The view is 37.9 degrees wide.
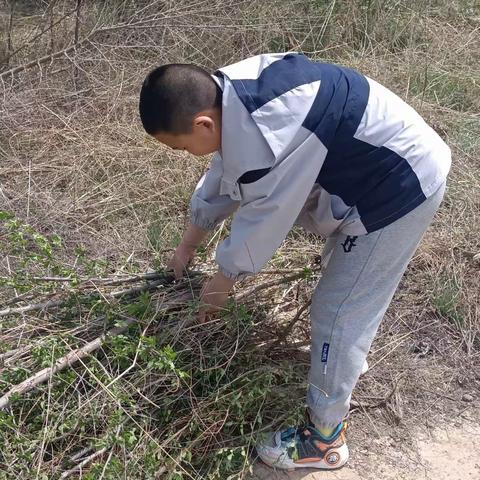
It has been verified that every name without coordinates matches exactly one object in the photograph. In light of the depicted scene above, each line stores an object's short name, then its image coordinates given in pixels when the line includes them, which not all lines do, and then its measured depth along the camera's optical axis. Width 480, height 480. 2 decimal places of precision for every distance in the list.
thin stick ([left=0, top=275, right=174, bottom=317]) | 2.30
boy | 1.84
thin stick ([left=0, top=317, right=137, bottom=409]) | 2.02
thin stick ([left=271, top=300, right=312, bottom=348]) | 2.42
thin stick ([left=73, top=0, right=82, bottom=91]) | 4.27
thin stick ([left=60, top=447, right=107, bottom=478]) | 1.98
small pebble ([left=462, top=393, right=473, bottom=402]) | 2.57
